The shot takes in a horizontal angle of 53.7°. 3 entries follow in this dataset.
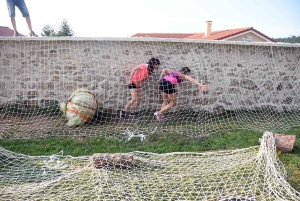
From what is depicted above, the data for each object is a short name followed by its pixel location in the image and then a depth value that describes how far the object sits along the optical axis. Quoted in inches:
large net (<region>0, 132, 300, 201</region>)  107.3
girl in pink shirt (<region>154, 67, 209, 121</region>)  201.9
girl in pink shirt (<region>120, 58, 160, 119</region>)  205.0
